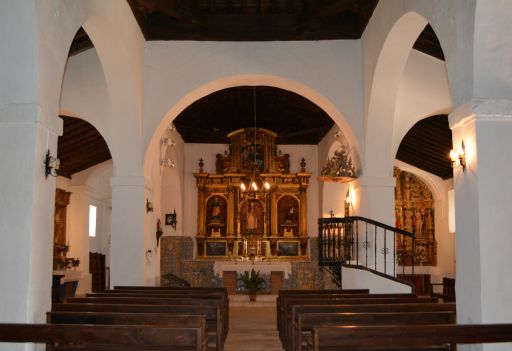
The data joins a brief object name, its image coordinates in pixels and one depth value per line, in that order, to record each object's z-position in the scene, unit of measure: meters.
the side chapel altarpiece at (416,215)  18.92
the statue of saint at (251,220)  19.09
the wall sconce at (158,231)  12.94
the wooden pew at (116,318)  5.90
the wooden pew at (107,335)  4.82
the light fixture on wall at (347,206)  16.38
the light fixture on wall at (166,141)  13.40
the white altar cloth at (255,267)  17.89
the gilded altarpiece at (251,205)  18.97
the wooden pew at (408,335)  4.71
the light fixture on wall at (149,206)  11.55
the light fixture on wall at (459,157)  5.86
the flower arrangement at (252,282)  16.78
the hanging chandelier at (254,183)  15.50
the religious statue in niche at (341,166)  11.70
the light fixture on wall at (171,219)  17.74
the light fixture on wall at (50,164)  5.88
